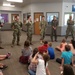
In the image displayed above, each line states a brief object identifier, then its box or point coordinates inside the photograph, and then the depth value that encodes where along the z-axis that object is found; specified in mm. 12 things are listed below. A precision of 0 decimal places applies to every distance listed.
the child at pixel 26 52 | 5129
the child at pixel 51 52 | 5635
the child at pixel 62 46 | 6541
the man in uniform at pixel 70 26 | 9234
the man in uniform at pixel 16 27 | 7938
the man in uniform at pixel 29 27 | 8258
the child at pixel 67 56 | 4473
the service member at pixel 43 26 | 9000
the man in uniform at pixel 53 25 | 9577
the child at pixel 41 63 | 3125
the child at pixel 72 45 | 6043
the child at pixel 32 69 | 3561
